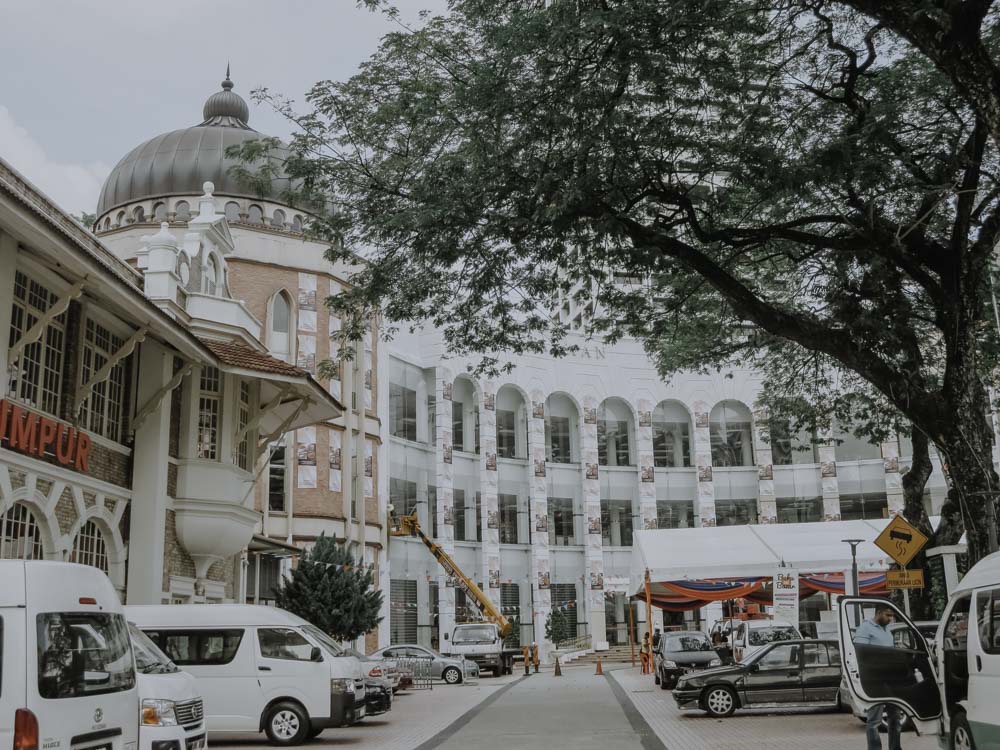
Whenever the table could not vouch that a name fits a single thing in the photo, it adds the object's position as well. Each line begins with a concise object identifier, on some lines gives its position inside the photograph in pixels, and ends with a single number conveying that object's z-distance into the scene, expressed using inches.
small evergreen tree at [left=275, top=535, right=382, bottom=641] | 1162.6
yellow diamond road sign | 600.7
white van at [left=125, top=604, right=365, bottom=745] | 629.9
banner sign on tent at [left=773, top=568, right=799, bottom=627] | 960.9
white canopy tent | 979.3
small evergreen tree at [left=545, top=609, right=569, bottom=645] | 2059.5
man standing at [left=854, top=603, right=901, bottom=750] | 445.1
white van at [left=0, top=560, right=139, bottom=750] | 288.5
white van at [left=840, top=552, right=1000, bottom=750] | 379.6
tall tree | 527.5
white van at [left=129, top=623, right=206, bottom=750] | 406.6
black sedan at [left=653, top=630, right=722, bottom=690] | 1019.9
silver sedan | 1352.1
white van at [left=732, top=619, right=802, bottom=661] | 1070.4
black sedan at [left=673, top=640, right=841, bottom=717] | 756.6
